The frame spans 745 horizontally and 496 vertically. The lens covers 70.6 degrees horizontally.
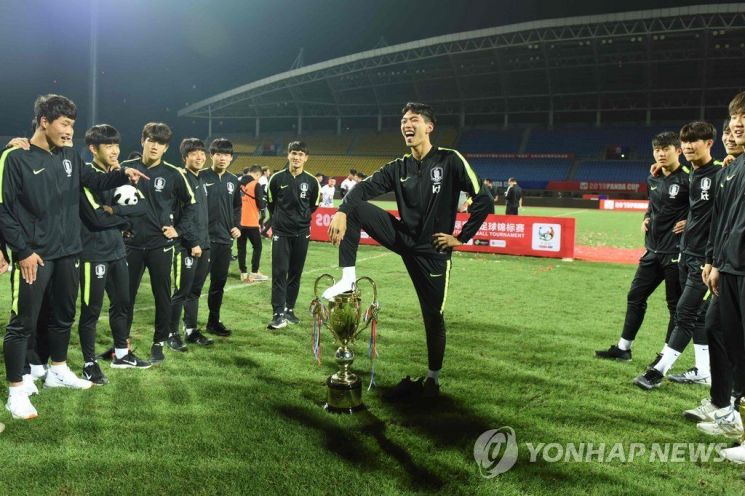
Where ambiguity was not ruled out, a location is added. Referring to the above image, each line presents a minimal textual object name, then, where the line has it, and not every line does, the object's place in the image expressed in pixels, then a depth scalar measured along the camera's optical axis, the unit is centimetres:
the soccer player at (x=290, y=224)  684
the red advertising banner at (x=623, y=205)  3157
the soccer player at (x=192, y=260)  561
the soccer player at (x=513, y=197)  1877
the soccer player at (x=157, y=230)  514
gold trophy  388
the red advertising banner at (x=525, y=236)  1337
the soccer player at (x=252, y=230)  1037
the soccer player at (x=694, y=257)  453
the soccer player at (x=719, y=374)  355
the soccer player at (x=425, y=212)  399
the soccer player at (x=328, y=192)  2180
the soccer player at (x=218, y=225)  645
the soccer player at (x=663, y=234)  507
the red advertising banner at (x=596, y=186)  3738
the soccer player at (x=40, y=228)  383
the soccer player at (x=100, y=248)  464
